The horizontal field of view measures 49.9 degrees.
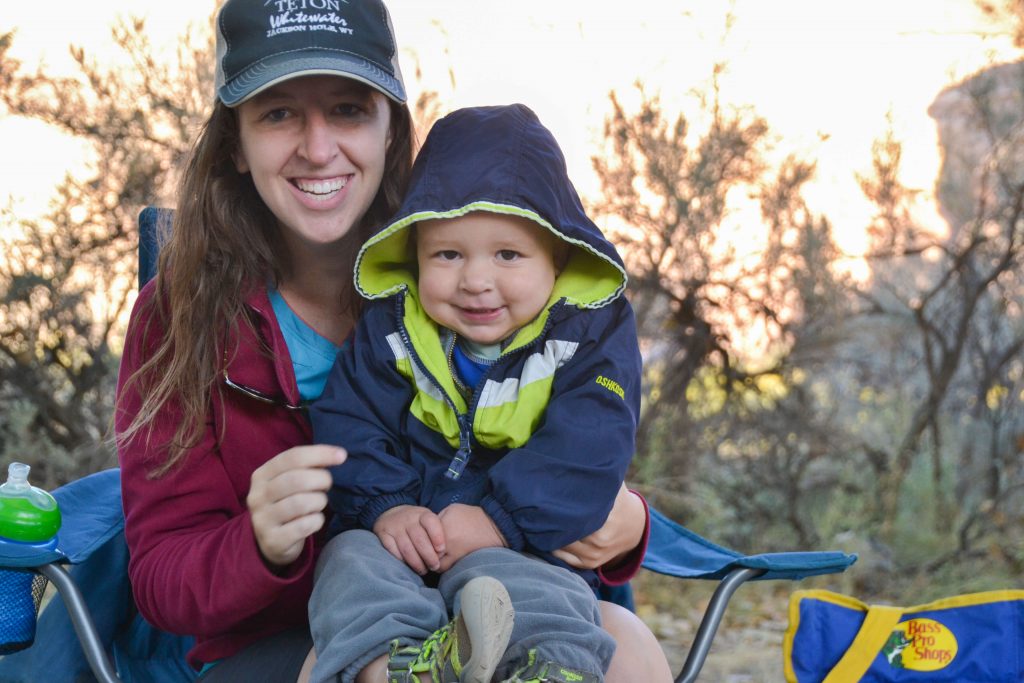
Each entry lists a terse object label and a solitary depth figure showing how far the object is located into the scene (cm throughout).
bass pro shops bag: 215
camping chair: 185
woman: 178
